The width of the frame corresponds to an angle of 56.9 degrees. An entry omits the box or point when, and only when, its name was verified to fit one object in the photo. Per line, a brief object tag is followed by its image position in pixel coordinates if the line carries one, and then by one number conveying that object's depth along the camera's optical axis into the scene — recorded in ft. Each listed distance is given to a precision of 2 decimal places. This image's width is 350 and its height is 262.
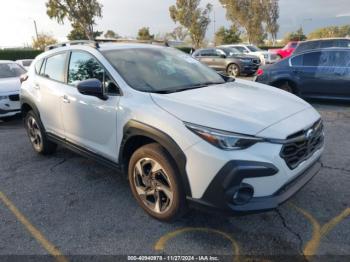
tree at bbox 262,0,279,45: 149.20
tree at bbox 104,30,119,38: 218.54
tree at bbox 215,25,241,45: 148.87
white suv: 8.09
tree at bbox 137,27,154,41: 185.85
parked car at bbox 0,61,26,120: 23.82
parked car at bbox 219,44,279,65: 58.24
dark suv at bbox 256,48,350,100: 24.82
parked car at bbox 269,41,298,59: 59.57
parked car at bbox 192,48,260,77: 51.08
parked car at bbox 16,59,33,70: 45.57
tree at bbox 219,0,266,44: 140.97
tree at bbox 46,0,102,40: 102.01
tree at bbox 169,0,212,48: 126.41
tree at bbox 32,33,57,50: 168.10
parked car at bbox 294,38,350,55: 43.96
